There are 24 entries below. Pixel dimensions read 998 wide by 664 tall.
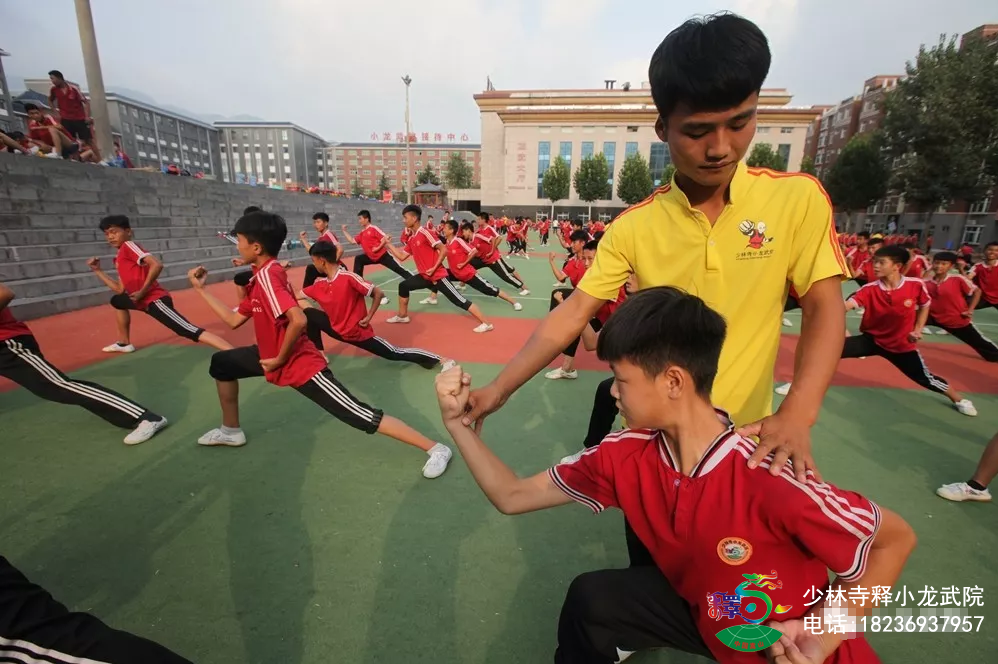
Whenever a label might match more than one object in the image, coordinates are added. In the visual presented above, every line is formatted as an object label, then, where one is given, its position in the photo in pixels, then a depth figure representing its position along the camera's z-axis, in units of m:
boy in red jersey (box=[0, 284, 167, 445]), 3.39
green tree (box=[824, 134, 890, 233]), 35.75
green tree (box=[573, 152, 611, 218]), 50.48
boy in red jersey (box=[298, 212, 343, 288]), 7.85
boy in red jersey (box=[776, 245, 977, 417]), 4.50
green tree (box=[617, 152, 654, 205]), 49.84
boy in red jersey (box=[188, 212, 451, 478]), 3.23
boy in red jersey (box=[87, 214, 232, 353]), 5.15
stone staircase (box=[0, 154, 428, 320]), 7.80
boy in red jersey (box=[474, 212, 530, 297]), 9.90
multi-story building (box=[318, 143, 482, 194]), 114.62
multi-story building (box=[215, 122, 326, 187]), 94.94
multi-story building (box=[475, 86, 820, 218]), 51.78
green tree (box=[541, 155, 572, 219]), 51.44
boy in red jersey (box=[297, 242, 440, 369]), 5.07
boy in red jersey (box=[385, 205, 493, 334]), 7.45
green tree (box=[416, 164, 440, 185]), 74.62
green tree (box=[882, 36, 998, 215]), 22.59
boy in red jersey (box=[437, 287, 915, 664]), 1.14
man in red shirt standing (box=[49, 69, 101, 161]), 10.41
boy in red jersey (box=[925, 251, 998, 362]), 5.52
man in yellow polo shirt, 1.22
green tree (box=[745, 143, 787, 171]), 42.66
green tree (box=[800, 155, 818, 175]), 43.84
